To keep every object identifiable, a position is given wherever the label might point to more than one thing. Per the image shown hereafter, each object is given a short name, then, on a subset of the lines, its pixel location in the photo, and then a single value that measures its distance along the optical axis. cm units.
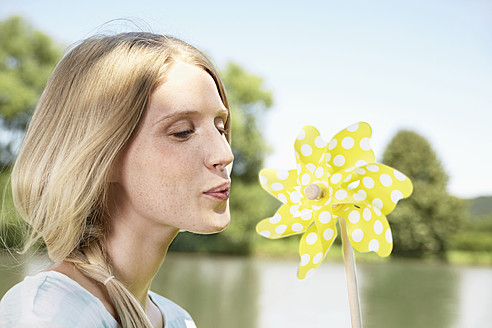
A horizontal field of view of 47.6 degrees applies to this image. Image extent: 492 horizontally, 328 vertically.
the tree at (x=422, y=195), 1334
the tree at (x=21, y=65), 1113
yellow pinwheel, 92
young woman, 77
